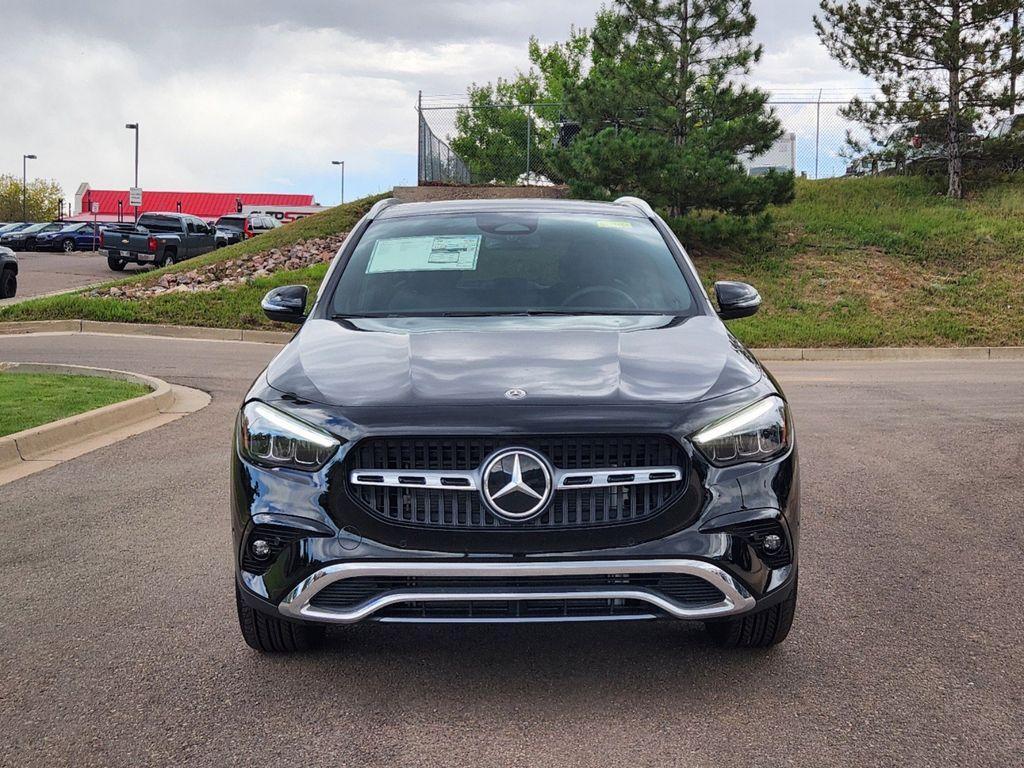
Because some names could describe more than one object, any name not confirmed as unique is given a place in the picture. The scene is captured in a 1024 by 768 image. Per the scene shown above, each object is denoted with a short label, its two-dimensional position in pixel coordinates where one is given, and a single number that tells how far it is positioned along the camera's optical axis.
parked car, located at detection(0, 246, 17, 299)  26.42
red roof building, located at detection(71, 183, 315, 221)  97.81
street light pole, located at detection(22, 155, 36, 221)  105.12
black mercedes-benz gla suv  3.64
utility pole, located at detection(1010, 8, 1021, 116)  28.03
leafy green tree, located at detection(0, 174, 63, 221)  113.38
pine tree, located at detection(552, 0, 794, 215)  24.95
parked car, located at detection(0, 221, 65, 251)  52.50
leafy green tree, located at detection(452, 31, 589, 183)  32.03
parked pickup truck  36.66
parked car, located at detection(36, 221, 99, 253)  53.25
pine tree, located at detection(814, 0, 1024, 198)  28.36
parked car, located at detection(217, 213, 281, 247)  47.12
